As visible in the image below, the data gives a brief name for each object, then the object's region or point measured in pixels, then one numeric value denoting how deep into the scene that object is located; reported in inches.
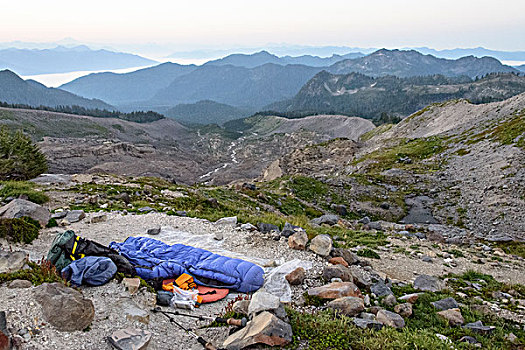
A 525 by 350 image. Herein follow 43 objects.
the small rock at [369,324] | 266.1
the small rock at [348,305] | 299.6
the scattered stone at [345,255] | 447.2
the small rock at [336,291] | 327.3
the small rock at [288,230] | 498.7
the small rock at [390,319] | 286.8
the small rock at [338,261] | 422.0
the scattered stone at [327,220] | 784.3
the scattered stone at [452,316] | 310.2
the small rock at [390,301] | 342.6
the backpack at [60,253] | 340.2
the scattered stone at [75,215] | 560.9
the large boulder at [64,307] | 236.8
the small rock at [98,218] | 567.6
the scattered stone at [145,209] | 647.1
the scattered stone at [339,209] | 1045.8
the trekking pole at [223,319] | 264.8
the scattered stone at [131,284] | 305.6
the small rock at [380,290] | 365.4
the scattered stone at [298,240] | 454.9
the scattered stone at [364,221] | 907.7
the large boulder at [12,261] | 303.4
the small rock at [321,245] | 440.9
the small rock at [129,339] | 228.5
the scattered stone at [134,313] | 269.6
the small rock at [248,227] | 532.7
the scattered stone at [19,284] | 265.1
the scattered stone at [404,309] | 321.7
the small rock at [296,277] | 360.2
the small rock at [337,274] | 374.3
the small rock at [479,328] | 294.0
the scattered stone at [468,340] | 275.1
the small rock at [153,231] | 520.9
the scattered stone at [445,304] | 340.1
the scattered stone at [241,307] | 280.9
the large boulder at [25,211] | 491.2
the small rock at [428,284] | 405.3
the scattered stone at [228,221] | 561.7
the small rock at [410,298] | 354.6
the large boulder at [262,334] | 235.0
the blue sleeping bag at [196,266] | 348.2
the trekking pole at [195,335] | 244.3
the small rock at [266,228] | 528.7
